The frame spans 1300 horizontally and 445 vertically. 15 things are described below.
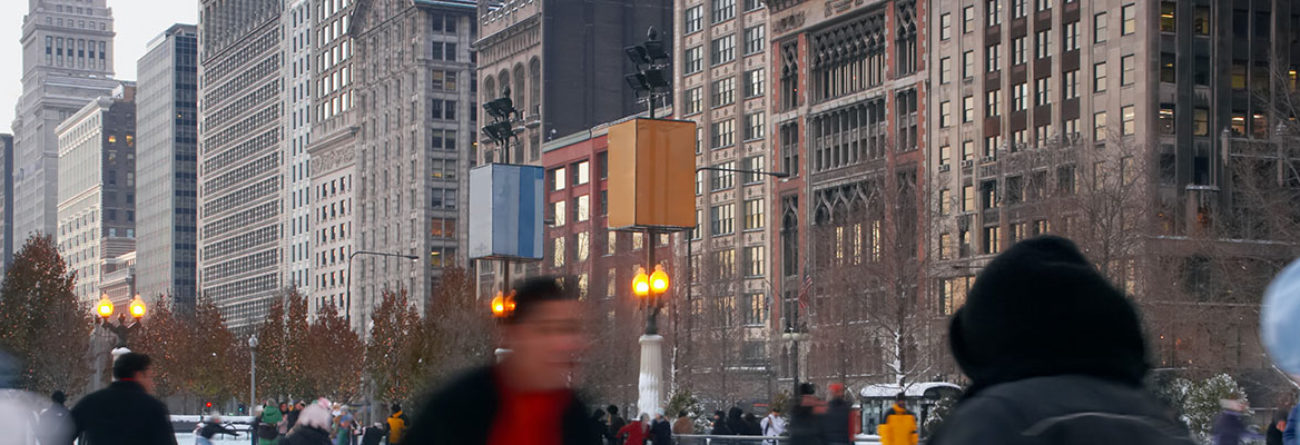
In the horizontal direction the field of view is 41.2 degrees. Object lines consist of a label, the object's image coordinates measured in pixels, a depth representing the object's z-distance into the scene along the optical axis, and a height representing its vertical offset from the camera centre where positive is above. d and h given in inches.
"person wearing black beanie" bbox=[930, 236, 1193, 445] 130.0 -7.1
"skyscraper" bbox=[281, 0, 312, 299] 6638.8 +502.3
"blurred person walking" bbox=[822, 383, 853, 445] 738.2 -66.9
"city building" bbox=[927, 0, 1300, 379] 2085.4 +218.6
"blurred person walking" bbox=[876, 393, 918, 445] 962.7 -90.1
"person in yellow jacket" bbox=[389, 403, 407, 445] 1231.7 -114.8
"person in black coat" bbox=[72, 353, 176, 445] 404.8 -35.0
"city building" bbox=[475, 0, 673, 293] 4904.0 +581.5
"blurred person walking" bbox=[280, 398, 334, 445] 870.8 -80.8
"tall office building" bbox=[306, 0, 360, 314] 6264.8 +423.3
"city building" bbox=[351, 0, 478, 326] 5733.3 +417.4
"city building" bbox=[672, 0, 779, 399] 3853.3 +318.8
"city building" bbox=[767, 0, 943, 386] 2501.2 +166.4
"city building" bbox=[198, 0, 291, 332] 7012.8 +448.5
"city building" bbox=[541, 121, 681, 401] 3061.0 +41.8
